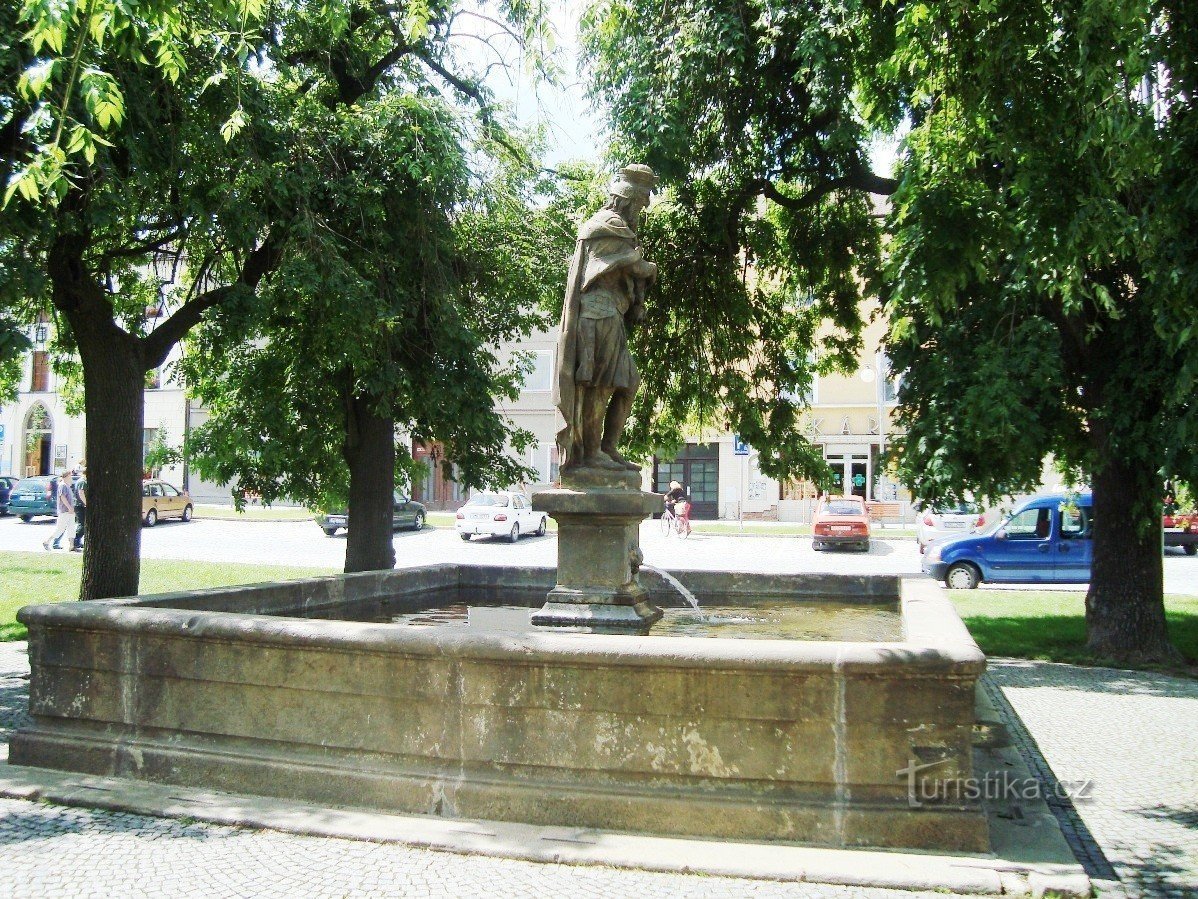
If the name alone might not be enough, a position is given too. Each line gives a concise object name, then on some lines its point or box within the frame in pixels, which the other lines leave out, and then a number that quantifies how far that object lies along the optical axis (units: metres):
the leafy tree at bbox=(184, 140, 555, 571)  10.72
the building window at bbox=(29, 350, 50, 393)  50.38
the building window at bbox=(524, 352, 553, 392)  46.75
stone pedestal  6.42
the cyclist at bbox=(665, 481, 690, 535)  33.09
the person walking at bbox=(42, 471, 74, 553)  23.64
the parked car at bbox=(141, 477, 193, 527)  34.59
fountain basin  4.68
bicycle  33.44
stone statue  6.66
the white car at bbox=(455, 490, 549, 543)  31.22
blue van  17.89
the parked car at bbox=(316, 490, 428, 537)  31.69
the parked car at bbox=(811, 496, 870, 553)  26.80
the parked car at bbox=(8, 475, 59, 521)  34.38
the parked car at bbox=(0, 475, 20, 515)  39.06
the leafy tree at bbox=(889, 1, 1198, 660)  5.10
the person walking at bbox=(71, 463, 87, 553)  23.27
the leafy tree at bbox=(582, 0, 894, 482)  11.09
